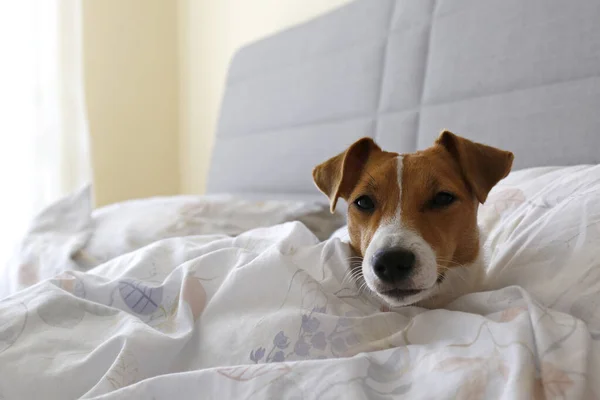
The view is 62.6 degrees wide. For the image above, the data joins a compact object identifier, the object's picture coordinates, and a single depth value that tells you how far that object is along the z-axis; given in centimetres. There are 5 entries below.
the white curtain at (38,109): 278
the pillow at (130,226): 177
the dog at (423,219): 88
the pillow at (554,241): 84
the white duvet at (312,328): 68
